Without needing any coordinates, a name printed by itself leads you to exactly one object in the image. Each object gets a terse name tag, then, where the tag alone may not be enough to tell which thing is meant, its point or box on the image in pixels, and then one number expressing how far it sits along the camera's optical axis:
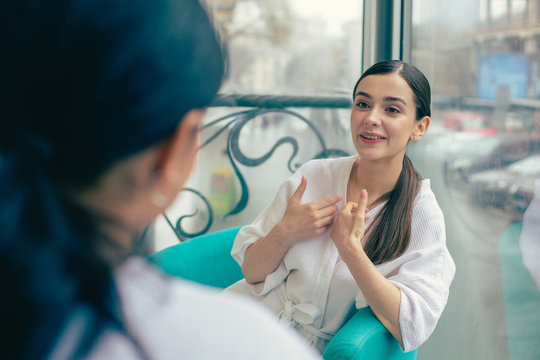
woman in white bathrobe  1.35
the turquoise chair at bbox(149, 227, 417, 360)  1.84
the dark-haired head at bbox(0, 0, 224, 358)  0.44
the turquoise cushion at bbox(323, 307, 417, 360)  1.27
